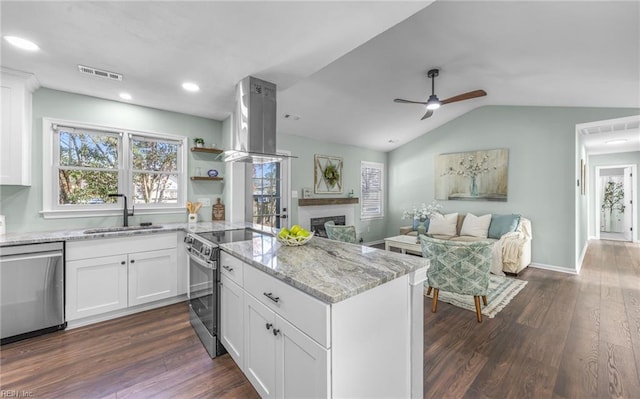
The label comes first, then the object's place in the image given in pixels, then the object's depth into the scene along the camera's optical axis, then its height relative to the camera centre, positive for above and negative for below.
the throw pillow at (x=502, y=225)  4.40 -0.47
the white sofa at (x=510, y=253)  4.02 -0.87
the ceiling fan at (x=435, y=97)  3.28 +1.34
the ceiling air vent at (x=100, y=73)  2.25 +1.13
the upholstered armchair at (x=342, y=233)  3.35 -0.46
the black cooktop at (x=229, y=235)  2.20 -0.35
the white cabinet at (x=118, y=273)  2.42 -0.76
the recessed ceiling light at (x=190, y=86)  2.59 +1.14
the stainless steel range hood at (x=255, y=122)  2.38 +0.73
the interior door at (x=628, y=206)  6.54 -0.21
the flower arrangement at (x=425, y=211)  5.42 -0.29
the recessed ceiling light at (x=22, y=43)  1.85 +1.15
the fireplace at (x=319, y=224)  5.20 -0.53
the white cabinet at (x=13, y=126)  2.31 +0.66
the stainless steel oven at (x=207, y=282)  2.03 -0.72
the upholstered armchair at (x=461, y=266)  2.46 -0.67
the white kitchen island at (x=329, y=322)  1.07 -0.60
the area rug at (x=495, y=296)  2.87 -1.22
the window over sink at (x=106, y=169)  2.73 +0.34
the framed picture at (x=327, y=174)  5.28 +0.50
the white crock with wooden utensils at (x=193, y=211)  3.37 -0.17
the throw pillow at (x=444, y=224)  5.02 -0.53
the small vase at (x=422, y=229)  4.73 -0.58
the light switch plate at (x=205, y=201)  3.58 -0.04
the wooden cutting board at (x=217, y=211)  3.63 -0.18
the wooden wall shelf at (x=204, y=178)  3.44 +0.27
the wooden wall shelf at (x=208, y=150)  3.42 +0.65
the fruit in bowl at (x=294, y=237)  1.93 -0.29
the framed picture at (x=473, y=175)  4.88 +0.46
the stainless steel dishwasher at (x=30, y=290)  2.11 -0.78
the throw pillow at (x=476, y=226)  4.69 -0.51
